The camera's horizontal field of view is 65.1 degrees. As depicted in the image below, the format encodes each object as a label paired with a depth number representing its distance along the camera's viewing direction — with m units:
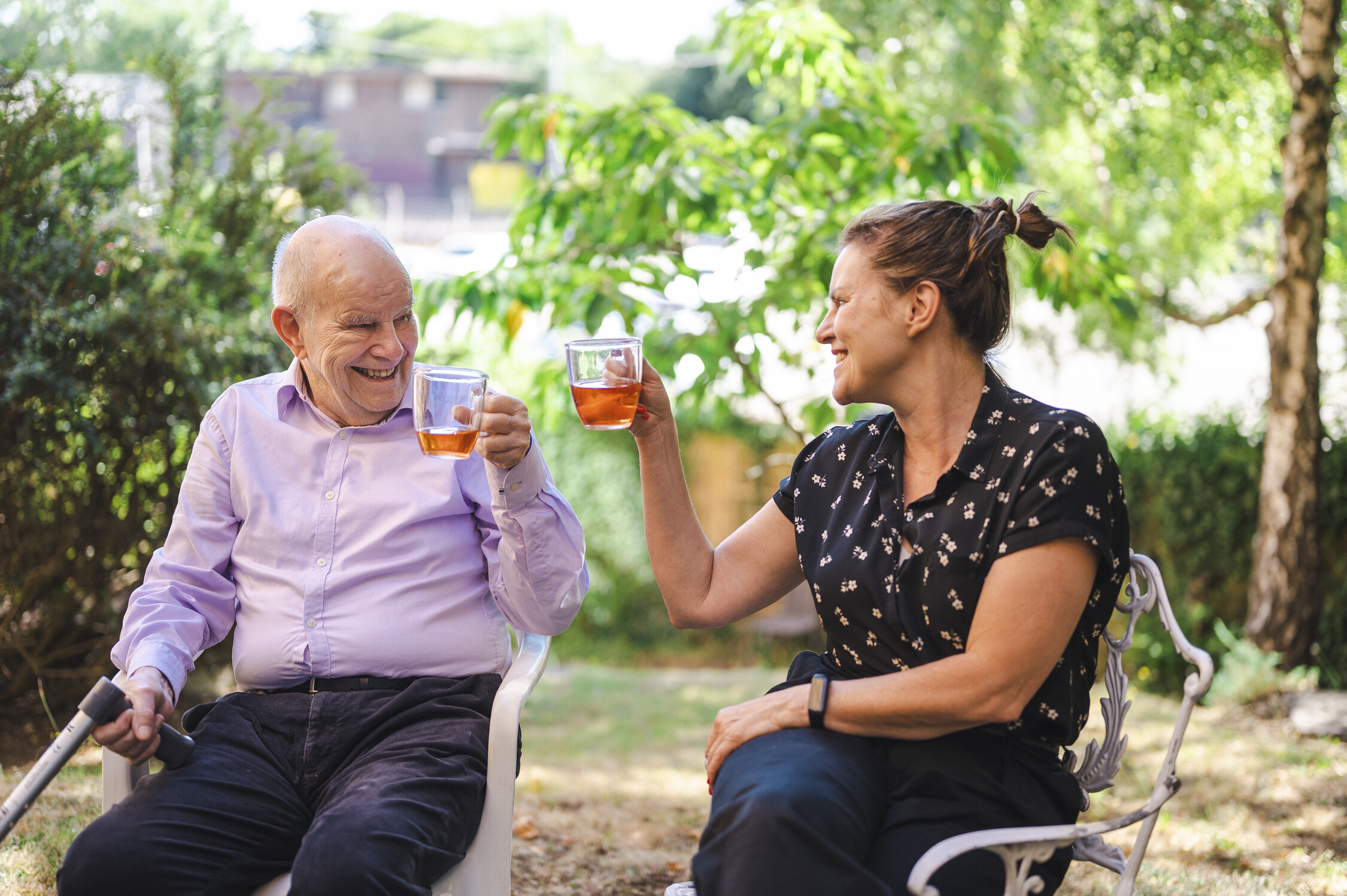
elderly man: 2.04
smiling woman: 1.74
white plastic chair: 2.09
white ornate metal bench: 1.64
